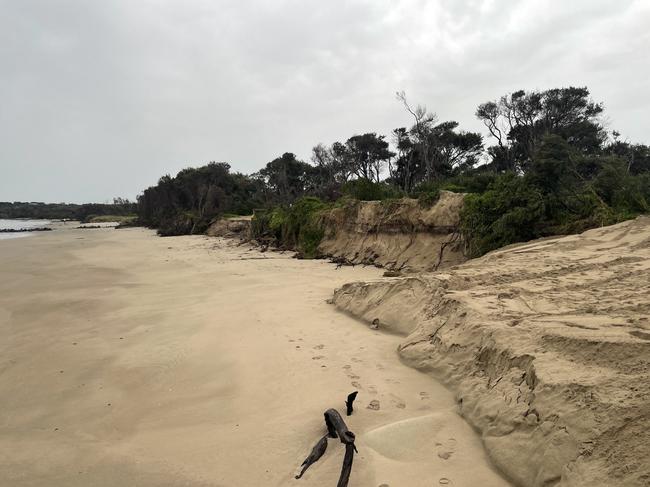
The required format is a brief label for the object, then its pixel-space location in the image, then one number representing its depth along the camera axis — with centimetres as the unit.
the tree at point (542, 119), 2794
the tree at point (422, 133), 2914
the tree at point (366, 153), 4031
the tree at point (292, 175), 4706
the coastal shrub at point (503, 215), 855
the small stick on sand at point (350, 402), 340
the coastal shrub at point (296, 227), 1566
